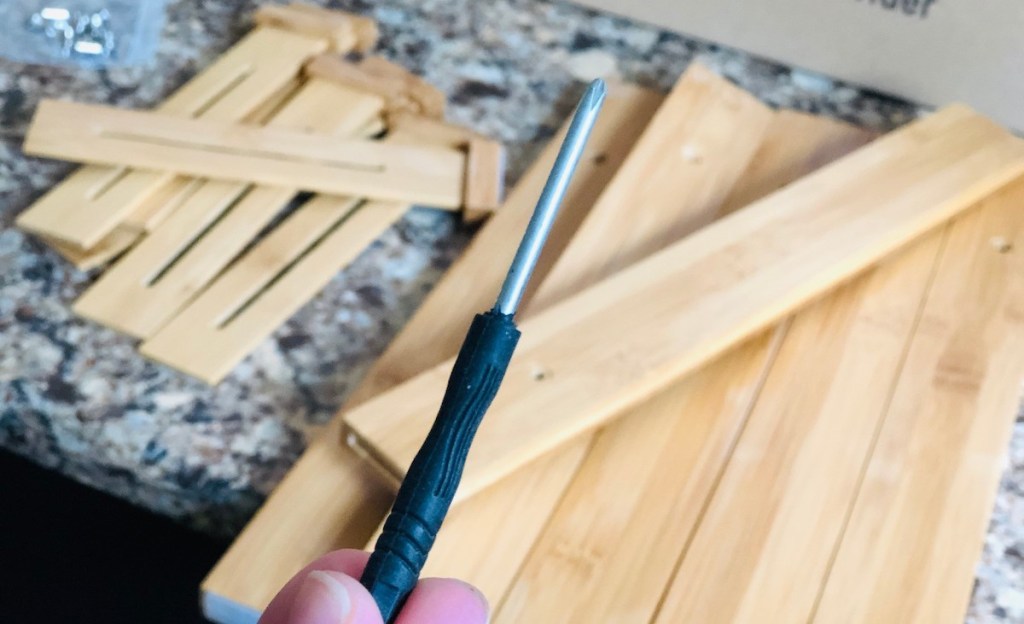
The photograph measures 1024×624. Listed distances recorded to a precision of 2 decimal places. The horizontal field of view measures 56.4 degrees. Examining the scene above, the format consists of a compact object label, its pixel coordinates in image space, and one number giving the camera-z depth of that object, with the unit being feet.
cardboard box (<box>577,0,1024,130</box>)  2.94
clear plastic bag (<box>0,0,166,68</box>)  3.01
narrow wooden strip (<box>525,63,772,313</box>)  2.41
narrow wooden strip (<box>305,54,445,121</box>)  2.87
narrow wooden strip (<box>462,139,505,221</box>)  2.61
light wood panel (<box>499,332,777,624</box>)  1.82
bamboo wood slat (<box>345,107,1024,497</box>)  1.98
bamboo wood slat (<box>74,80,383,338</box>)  2.28
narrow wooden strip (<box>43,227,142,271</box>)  2.38
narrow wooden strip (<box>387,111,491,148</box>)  2.80
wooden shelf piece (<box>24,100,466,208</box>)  2.55
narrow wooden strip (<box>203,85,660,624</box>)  1.84
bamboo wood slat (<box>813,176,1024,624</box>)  1.89
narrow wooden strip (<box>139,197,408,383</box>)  2.21
